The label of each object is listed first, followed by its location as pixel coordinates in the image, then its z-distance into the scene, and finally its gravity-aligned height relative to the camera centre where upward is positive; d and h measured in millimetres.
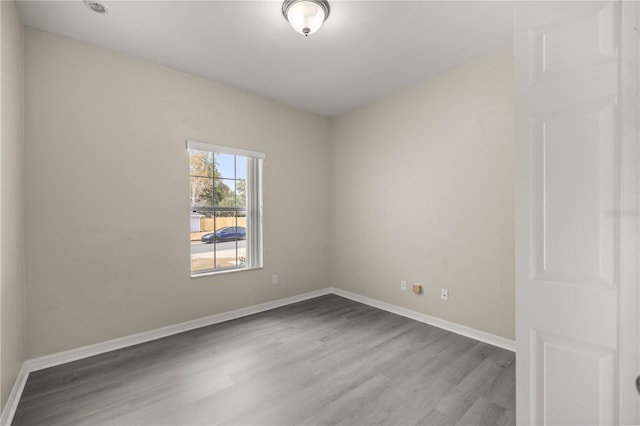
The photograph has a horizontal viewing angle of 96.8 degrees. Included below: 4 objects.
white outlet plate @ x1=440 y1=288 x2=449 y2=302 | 3199 -940
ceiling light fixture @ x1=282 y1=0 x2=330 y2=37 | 2076 +1490
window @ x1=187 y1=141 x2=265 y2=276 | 3375 +57
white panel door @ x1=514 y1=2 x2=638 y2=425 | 984 -8
